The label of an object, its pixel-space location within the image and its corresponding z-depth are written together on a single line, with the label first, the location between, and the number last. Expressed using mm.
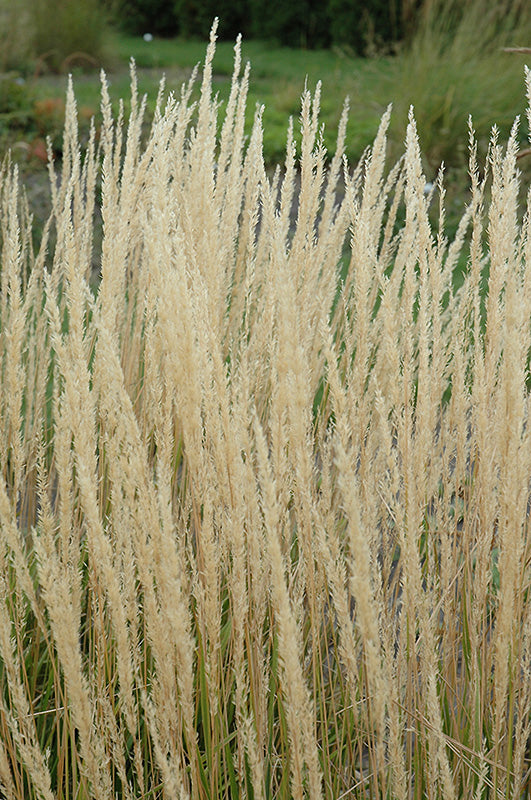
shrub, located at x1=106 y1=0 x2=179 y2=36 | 15992
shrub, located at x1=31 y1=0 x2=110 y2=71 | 10938
